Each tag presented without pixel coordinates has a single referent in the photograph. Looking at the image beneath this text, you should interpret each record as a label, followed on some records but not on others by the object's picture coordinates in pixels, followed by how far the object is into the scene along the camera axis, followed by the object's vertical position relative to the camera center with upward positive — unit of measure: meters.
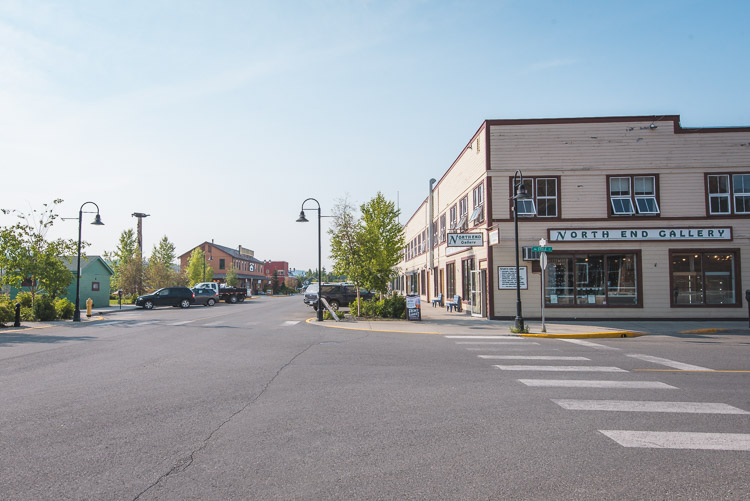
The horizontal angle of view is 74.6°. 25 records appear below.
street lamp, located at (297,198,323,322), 23.08 +2.97
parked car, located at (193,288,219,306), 41.31 -1.17
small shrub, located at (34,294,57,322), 24.03 -1.21
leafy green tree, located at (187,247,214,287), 70.05 +2.26
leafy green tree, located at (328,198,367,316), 23.66 +1.65
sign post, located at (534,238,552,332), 17.00 +0.83
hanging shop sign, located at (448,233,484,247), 22.55 +1.88
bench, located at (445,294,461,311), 27.83 -1.36
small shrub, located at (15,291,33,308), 25.74 -0.75
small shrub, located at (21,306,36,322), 24.01 -1.48
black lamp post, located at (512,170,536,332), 16.33 -0.57
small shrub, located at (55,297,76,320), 25.22 -1.28
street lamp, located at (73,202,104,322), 24.52 +3.24
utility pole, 65.89 +8.06
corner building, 21.81 +2.74
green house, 37.53 +0.24
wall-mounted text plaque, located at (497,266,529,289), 21.72 +0.07
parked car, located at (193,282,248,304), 50.07 -1.04
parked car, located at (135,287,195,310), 37.53 -1.16
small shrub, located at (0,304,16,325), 21.05 -1.26
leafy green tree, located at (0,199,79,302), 24.84 +1.28
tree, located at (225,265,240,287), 73.81 +0.53
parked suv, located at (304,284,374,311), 31.38 -0.82
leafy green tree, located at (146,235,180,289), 50.72 +0.87
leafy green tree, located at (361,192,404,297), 23.66 +1.92
